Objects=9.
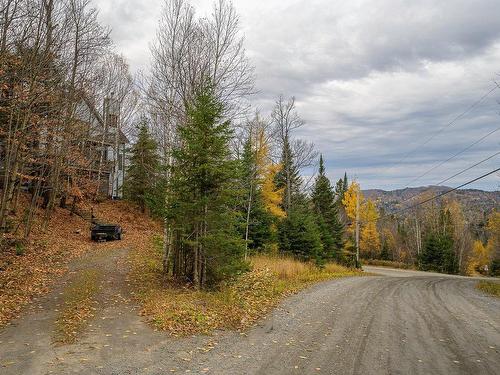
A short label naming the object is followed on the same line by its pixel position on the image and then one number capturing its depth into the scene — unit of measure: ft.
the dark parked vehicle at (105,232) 80.22
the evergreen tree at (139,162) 105.70
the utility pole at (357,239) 112.40
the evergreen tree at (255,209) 78.38
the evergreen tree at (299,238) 87.51
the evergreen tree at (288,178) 115.14
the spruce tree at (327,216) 114.42
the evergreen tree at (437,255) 170.40
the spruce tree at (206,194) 39.70
